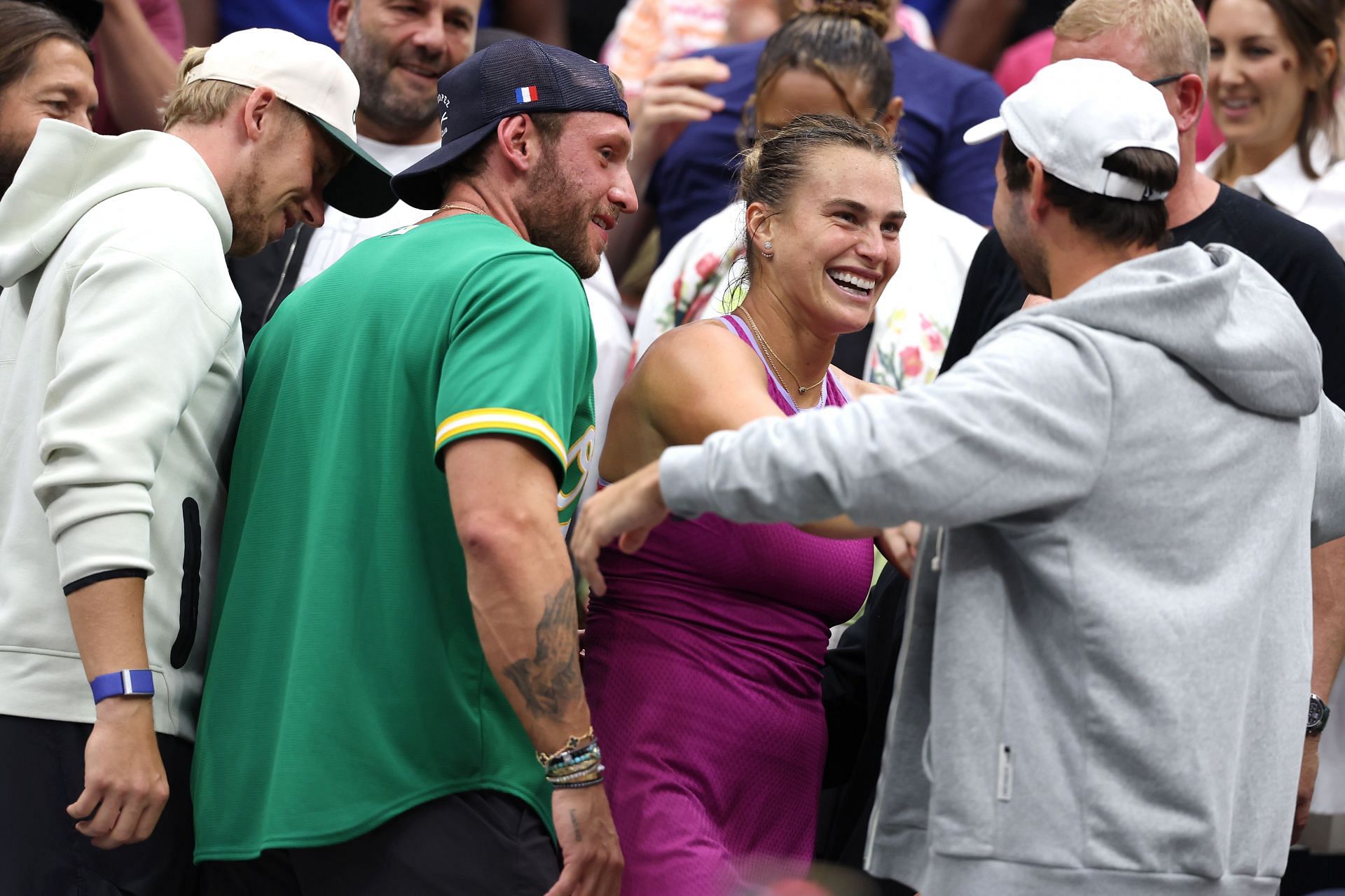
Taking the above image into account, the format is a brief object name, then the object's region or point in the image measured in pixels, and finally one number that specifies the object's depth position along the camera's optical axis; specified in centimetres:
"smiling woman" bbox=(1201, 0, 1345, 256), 879
